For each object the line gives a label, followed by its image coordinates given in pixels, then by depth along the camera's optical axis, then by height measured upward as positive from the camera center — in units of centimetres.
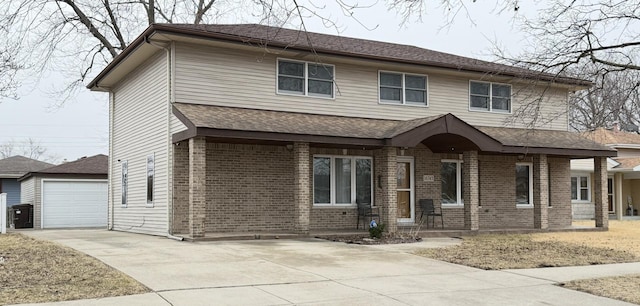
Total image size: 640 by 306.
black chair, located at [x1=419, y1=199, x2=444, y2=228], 1992 -81
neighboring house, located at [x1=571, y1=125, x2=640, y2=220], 2956 -20
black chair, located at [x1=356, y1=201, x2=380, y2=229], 1906 -89
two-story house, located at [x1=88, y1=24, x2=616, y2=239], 1658 +118
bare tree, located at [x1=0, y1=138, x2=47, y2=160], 8912 +440
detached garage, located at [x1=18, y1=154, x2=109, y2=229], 2691 -52
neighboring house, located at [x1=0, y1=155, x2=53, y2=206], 3562 +40
